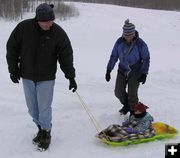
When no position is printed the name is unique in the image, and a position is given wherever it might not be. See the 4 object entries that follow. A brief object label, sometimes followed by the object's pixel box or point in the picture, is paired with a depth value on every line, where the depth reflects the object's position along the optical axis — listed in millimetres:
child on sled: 5406
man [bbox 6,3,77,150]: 4812
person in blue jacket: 5957
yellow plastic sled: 5332
